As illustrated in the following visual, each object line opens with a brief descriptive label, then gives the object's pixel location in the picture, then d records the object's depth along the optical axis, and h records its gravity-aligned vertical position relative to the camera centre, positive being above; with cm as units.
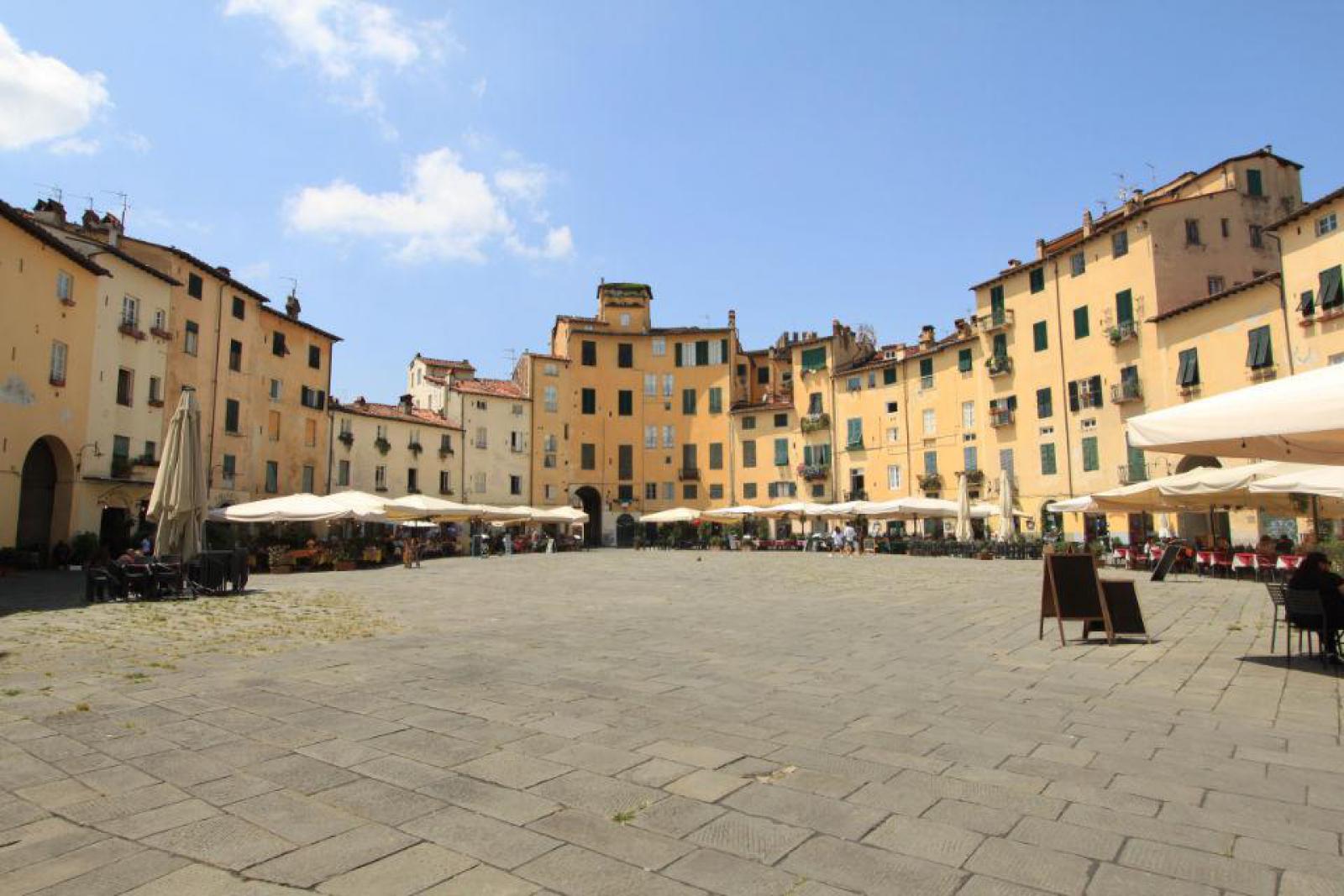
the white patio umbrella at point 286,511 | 2078 +56
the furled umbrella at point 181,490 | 1341 +74
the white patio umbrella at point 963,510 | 2955 +41
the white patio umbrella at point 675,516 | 4266 +50
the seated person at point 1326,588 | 684 -65
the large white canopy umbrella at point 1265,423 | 543 +70
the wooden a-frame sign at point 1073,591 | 830 -77
